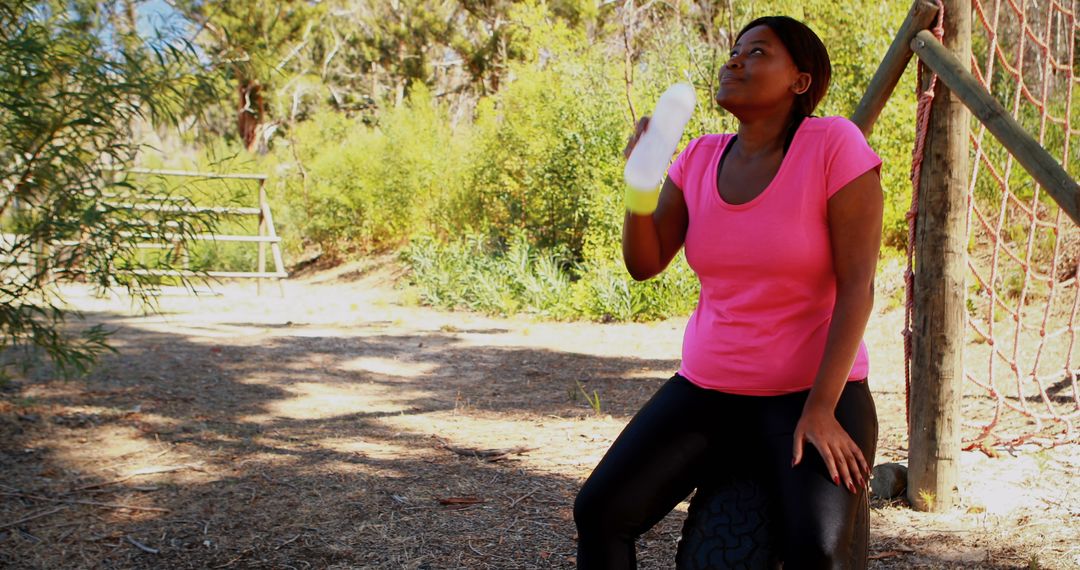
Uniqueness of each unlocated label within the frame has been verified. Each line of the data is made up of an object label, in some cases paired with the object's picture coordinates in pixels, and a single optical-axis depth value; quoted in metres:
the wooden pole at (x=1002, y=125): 2.22
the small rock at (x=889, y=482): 3.14
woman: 1.67
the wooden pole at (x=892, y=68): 2.87
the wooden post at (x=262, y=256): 11.84
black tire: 1.70
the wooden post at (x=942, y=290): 2.93
